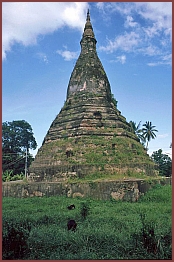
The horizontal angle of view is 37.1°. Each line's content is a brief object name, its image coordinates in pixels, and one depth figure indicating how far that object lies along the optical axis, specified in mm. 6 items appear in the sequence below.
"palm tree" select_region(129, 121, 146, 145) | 36728
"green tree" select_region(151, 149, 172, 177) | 39922
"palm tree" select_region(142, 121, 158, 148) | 40125
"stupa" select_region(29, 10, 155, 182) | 13617
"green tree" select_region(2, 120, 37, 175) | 33812
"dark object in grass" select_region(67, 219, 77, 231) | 6959
